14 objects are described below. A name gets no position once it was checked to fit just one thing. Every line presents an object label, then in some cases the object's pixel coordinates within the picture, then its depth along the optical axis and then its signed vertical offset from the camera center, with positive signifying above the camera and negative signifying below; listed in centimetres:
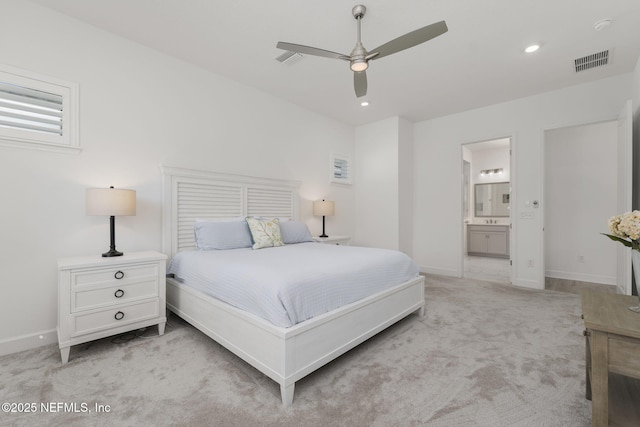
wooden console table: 117 -59
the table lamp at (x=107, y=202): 234 +8
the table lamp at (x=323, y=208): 450 +5
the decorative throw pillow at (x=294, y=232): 358 -27
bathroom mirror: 711 +30
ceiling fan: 194 +121
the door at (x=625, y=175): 296 +39
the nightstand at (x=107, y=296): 206 -66
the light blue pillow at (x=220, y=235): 296 -25
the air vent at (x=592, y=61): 307 +168
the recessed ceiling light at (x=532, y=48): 287 +167
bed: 166 -73
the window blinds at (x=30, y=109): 222 +84
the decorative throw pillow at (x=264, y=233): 314 -24
